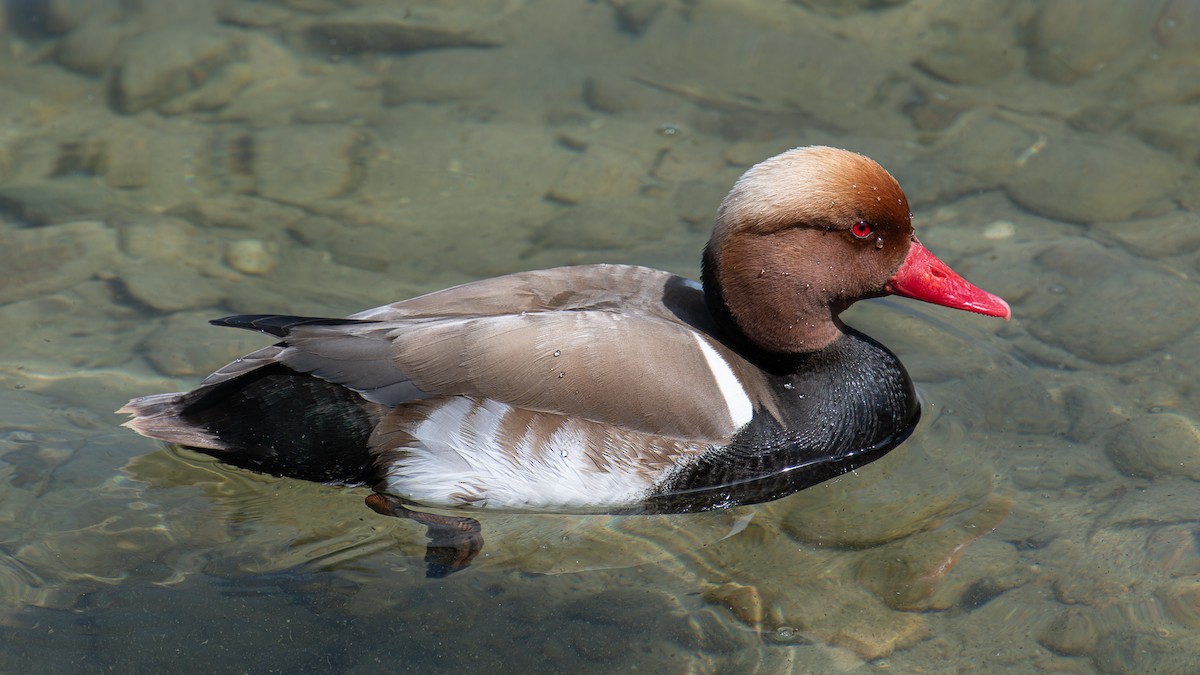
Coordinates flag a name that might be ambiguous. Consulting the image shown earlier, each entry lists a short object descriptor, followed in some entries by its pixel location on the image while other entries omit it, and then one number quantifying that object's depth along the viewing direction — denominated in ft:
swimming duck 27.71
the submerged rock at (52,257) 37.32
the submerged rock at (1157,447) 29.58
